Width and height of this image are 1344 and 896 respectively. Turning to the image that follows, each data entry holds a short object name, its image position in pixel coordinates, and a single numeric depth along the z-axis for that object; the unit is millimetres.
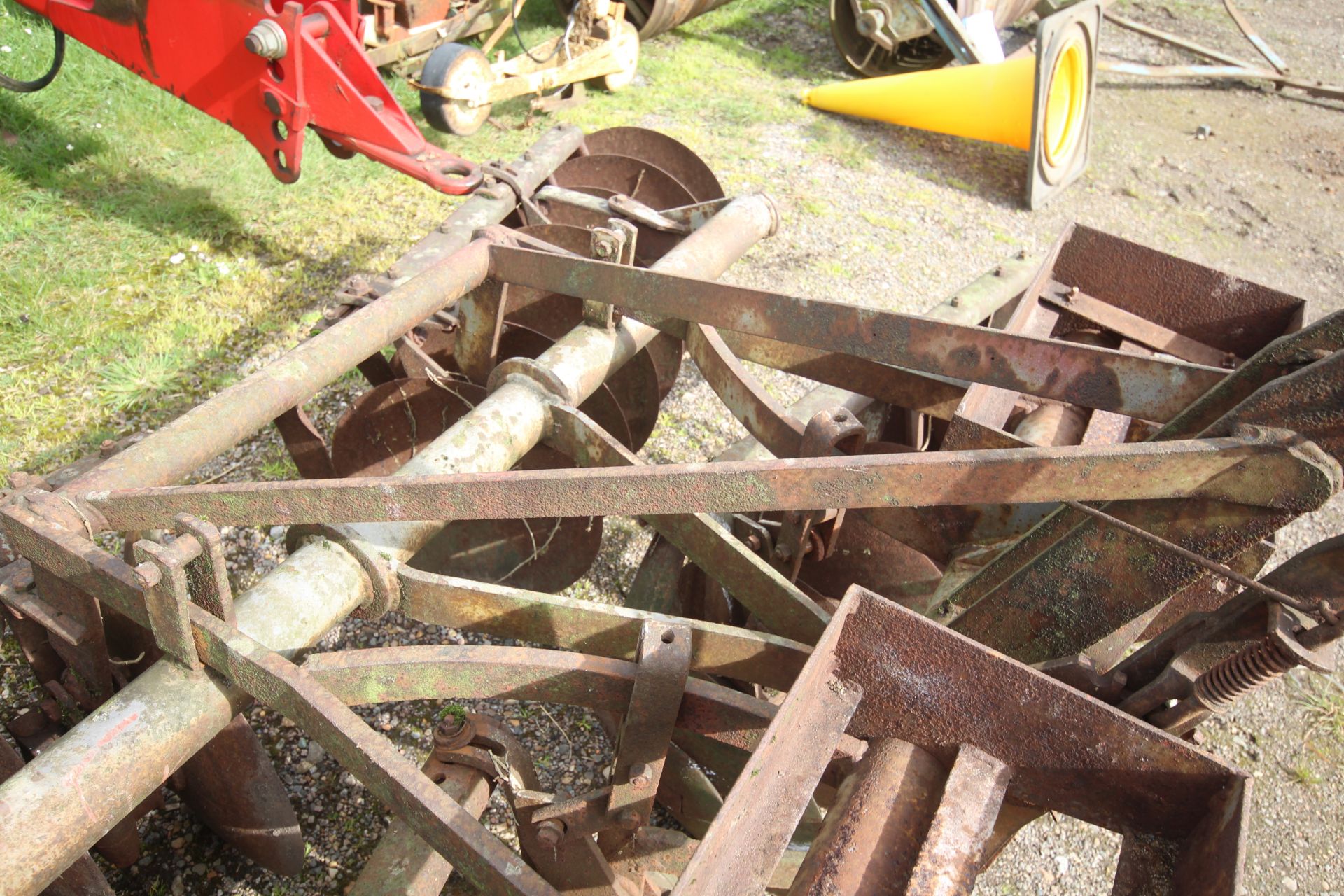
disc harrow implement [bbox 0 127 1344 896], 1599
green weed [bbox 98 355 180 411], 3697
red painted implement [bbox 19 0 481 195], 3660
